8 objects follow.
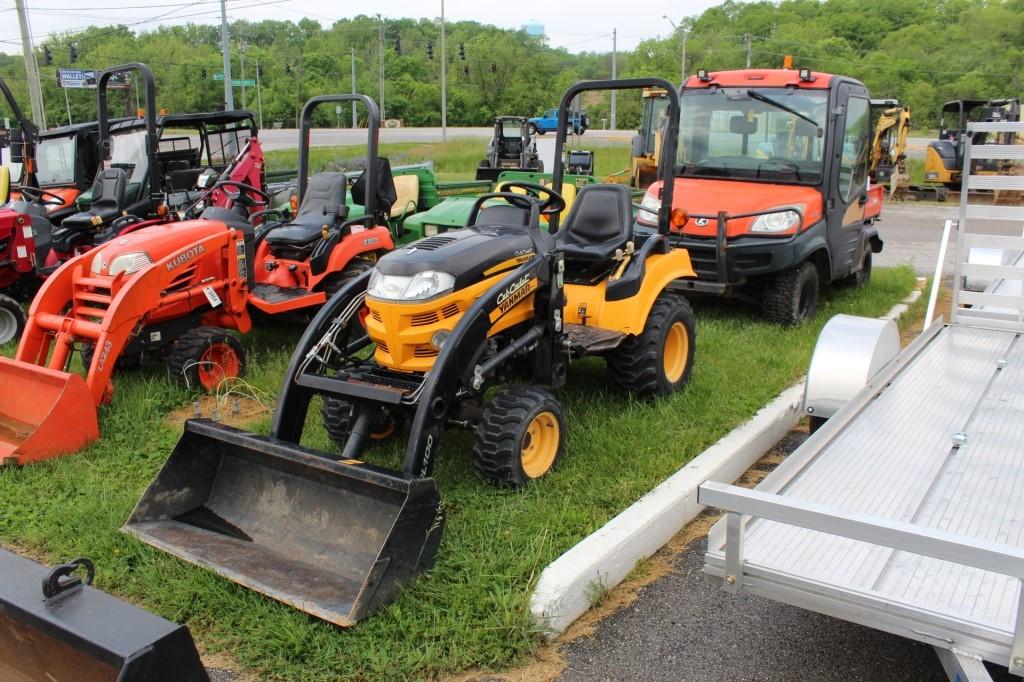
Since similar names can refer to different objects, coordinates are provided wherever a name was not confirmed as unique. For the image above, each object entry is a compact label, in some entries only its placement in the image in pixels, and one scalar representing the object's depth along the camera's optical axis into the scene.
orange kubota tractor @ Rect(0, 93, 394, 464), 5.12
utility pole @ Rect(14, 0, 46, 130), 20.78
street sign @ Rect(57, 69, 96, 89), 26.95
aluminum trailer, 2.40
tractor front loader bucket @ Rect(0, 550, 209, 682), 2.29
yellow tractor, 3.50
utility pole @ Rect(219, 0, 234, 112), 22.79
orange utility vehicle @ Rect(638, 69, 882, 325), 7.59
